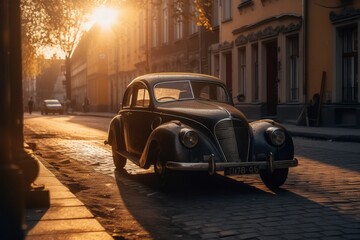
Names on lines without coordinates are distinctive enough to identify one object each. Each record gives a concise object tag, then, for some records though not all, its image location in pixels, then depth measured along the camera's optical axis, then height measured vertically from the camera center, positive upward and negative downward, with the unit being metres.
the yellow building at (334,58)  19.00 +1.63
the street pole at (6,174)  2.86 -0.35
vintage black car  6.80 -0.40
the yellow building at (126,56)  46.12 +4.71
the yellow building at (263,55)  22.67 +2.28
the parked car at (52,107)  57.44 -0.05
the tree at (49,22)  24.25 +4.52
